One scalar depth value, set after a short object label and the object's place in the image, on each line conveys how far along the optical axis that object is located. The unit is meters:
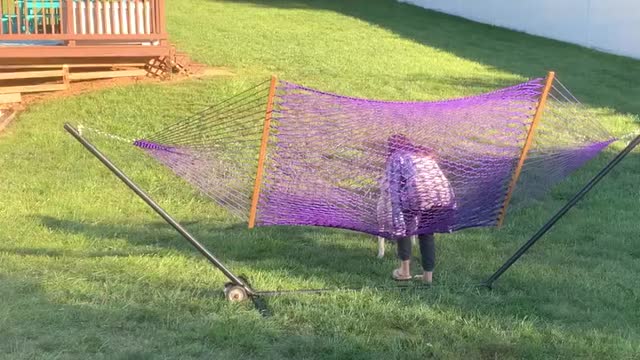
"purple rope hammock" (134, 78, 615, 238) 4.45
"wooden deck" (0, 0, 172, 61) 10.84
